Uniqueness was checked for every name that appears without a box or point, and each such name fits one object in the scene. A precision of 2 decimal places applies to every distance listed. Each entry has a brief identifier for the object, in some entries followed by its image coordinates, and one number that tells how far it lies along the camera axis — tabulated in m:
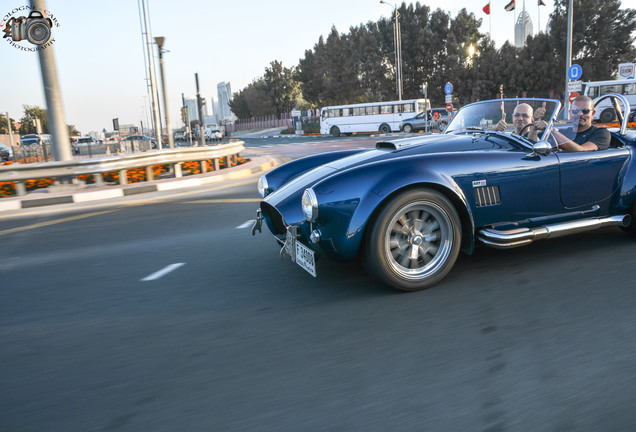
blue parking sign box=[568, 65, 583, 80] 18.91
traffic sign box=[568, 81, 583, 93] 19.08
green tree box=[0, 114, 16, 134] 82.05
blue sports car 3.31
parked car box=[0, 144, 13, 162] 30.83
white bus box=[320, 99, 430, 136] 36.94
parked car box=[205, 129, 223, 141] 52.34
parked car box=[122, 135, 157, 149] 37.00
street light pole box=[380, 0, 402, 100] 42.56
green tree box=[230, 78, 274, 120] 85.00
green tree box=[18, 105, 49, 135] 86.25
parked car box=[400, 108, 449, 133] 36.31
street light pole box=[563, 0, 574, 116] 21.48
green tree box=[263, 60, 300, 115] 80.25
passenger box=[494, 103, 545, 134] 4.54
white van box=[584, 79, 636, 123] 29.70
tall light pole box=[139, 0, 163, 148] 32.16
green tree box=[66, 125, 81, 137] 107.00
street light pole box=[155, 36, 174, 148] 19.86
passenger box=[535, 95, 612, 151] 4.07
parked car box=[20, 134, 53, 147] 39.24
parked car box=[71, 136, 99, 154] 40.39
